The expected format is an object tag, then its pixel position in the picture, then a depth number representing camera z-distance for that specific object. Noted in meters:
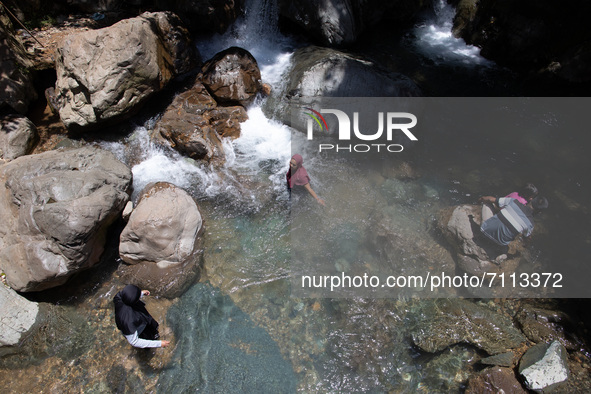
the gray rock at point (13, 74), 7.26
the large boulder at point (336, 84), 8.40
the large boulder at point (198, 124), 7.71
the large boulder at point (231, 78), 8.52
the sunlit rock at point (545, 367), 4.76
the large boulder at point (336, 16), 9.70
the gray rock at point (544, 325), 5.39
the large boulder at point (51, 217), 5.38
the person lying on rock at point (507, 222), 5.98
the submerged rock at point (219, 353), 4.86
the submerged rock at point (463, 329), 5.27
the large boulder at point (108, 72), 7.13
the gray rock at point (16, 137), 6.90
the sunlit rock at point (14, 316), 5.07
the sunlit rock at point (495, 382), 4.83
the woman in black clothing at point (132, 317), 4.34
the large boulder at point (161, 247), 5.71
